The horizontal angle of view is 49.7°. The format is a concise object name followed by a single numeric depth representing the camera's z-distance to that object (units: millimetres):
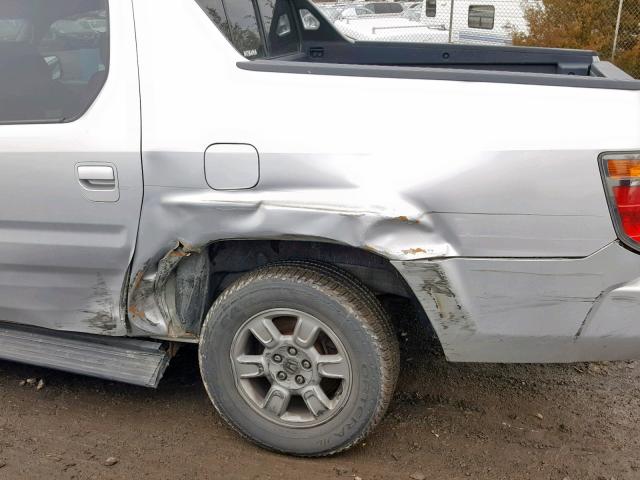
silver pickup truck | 2350
